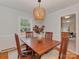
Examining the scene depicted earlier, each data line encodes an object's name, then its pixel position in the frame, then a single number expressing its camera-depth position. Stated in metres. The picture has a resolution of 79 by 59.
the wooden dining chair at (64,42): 0.90
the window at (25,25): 3.00
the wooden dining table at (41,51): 0.77
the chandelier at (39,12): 1.56
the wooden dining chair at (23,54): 1.17
